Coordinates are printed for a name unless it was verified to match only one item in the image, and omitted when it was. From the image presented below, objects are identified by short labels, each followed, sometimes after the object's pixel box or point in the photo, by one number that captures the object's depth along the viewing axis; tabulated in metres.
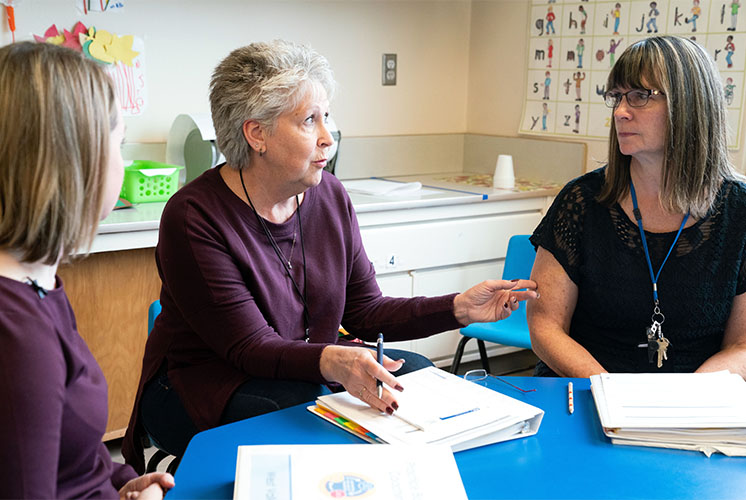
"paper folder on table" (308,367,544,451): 1.18
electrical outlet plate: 3.54
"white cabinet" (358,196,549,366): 2.87
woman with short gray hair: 1.52
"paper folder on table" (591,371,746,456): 1.20
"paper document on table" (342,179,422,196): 3.02
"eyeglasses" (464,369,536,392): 1.44
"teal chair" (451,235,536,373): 2.55
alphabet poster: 2.80
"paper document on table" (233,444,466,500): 1.00
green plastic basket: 2.61
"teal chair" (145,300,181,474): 1.66
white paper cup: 3.28
